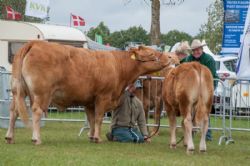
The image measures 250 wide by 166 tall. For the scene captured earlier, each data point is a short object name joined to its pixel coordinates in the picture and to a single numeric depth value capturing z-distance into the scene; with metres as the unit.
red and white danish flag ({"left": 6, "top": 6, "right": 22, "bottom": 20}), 26.77
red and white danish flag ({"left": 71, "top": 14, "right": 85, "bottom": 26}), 33.28
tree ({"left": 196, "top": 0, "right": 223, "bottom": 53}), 54.67
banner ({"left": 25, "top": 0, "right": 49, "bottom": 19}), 26.61
